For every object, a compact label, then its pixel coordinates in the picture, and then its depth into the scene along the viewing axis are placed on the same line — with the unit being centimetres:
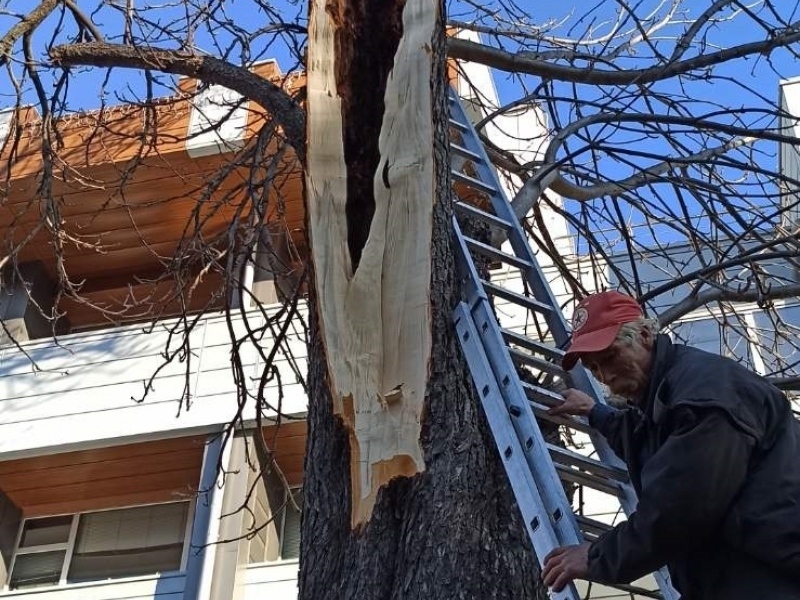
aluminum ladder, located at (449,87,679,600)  223
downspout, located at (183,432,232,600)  662
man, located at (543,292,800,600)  179
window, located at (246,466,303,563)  734
